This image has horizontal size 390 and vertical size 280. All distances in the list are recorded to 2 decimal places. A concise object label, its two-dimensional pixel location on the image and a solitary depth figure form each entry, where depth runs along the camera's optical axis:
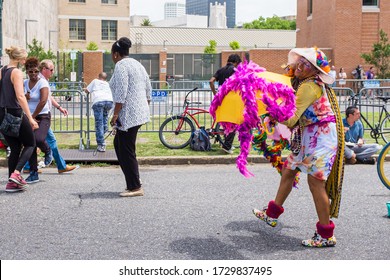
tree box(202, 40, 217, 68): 49.50
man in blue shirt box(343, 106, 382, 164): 11.38
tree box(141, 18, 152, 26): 111.81
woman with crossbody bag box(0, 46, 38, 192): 8.21
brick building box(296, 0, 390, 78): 42.81
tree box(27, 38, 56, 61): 37.88
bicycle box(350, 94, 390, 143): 13.86
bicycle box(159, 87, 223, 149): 13.03
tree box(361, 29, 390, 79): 39.38
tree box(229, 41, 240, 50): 74.00
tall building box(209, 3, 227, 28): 176.62
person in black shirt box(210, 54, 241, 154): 11.97
